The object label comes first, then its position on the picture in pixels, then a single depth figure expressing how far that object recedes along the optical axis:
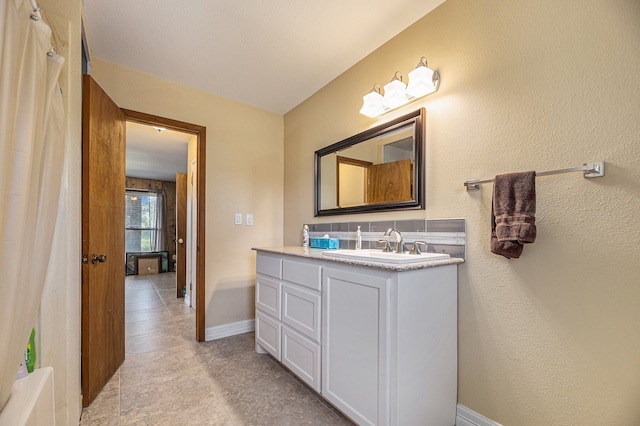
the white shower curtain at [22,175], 0.79
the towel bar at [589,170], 1.06
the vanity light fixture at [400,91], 1.57
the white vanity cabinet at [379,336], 1.20
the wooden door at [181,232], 4.12
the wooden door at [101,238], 1.66
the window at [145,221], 6.62
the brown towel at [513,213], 1.16
